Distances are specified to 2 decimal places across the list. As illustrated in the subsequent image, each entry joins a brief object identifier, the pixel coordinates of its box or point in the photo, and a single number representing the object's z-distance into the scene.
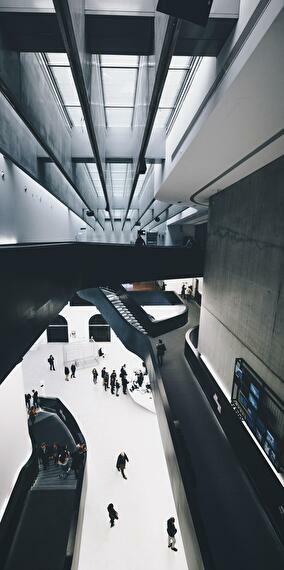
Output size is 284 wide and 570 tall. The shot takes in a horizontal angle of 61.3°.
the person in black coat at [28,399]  12.87
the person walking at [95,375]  14.73
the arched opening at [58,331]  20.91
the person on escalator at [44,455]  9.81
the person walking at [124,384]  13.92
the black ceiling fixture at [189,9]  1.60
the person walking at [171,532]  7.08
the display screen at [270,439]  4.51
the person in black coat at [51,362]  16.16
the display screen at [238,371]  5.71
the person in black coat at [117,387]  13.88
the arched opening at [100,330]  21.66
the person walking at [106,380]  14.15
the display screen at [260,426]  4.83
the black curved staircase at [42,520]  6.79
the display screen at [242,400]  5.54
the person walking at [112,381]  13.87
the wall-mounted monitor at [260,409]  4.43
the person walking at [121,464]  9.07
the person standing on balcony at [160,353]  9.70
